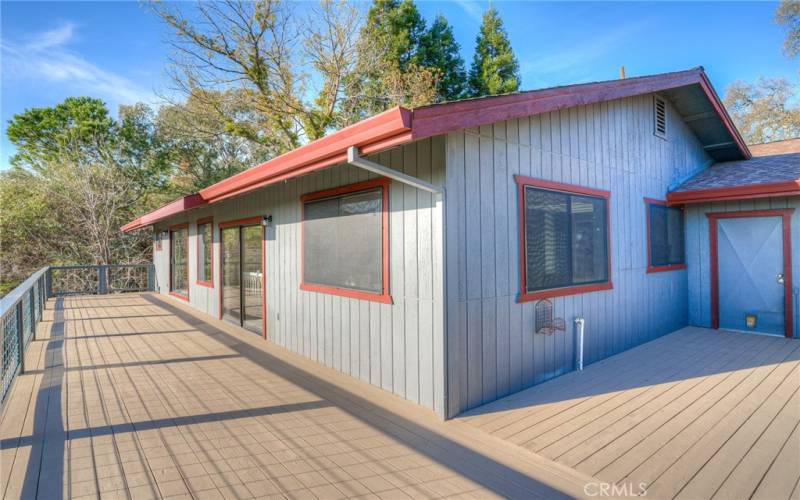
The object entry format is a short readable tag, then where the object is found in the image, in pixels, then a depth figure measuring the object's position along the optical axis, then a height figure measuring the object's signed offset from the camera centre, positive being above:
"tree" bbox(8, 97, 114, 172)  15.58 +5.32
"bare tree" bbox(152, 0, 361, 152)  10.36 +5.60
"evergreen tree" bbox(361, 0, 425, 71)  16.16 +9.60
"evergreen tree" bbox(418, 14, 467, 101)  16.91 +8.53
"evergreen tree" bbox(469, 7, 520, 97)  17.36 +8.55
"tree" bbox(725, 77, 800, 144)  16.25 +6.05
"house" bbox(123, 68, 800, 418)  3.13 +0.18
